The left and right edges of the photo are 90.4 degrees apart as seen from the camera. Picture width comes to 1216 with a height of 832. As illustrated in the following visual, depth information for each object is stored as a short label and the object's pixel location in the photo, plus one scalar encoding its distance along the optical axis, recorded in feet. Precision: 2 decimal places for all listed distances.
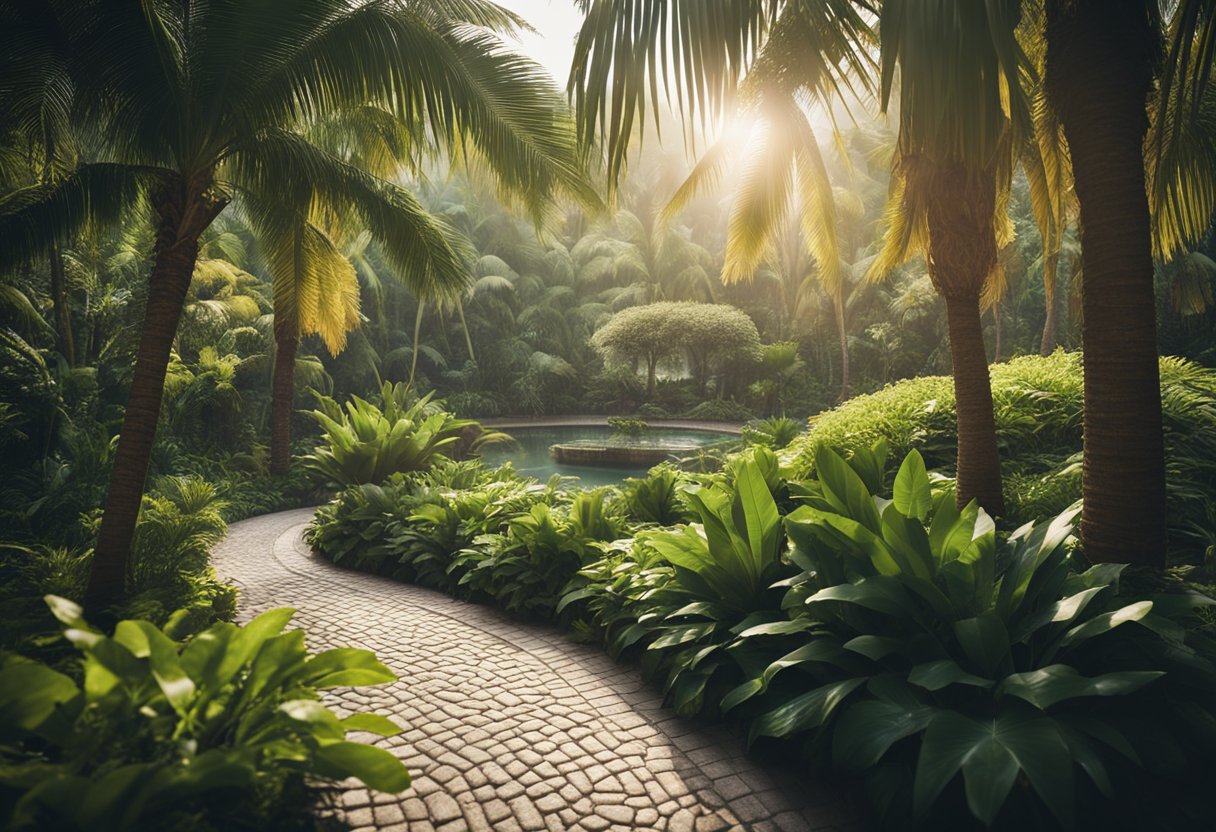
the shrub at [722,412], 76.84
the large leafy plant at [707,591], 9.52
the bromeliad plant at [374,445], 27.22
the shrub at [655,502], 18.62
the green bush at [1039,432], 13.26
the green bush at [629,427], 56.51
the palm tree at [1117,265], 8.92
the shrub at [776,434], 27.96
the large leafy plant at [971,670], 6.07
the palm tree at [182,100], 12.35
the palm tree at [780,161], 16.75
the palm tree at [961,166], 6.52
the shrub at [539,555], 14.56
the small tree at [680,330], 69.67
